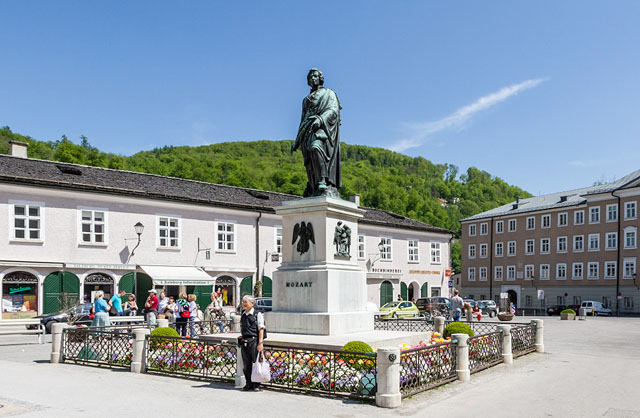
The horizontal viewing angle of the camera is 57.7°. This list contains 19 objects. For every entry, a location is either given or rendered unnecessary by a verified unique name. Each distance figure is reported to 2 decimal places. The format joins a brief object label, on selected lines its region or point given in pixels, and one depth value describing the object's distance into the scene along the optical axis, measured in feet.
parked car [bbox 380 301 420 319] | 106.52
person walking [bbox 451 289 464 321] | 71.56
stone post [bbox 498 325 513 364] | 45.29
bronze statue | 44.55
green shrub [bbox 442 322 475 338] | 50.36
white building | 89.51
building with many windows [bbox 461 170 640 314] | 175.32
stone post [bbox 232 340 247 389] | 34.22
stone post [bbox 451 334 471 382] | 36.76
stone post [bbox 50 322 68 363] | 46.06
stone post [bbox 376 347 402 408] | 29.17
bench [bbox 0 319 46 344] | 74.84
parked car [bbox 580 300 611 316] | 161.29
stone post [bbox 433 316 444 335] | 60.26
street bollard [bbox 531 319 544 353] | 54.08
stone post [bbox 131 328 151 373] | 40.57
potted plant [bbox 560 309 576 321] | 126.62
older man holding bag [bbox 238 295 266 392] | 32.45
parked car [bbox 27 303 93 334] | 77.26
